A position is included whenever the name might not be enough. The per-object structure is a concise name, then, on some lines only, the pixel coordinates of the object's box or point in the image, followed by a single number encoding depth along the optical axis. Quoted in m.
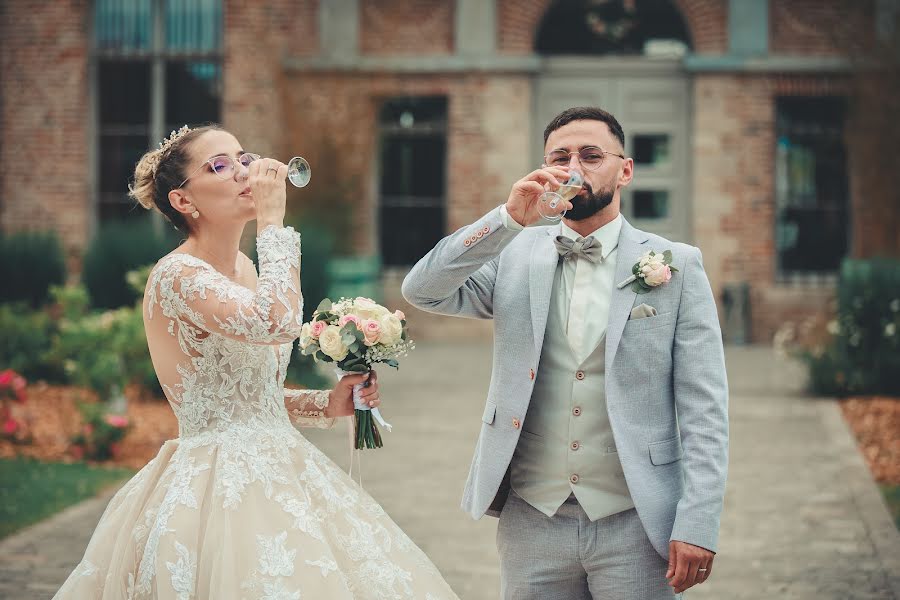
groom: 3.13
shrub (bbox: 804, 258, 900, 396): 10.38
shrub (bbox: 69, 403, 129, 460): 8.17
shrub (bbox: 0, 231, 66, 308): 12.05
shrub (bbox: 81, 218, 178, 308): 11.30
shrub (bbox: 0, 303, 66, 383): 10.76
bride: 3.15
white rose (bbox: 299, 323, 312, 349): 3.51
